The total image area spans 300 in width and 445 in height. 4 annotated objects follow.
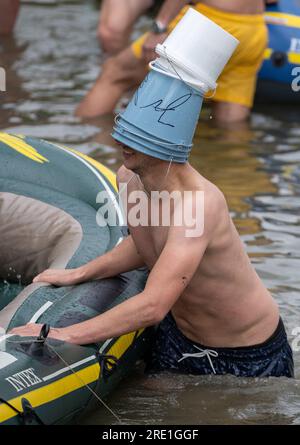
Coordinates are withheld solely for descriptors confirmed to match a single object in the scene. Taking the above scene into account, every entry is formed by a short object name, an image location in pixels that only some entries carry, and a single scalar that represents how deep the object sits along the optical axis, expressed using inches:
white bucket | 268.4
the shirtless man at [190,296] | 267.1
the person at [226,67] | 506.5
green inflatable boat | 262.1
